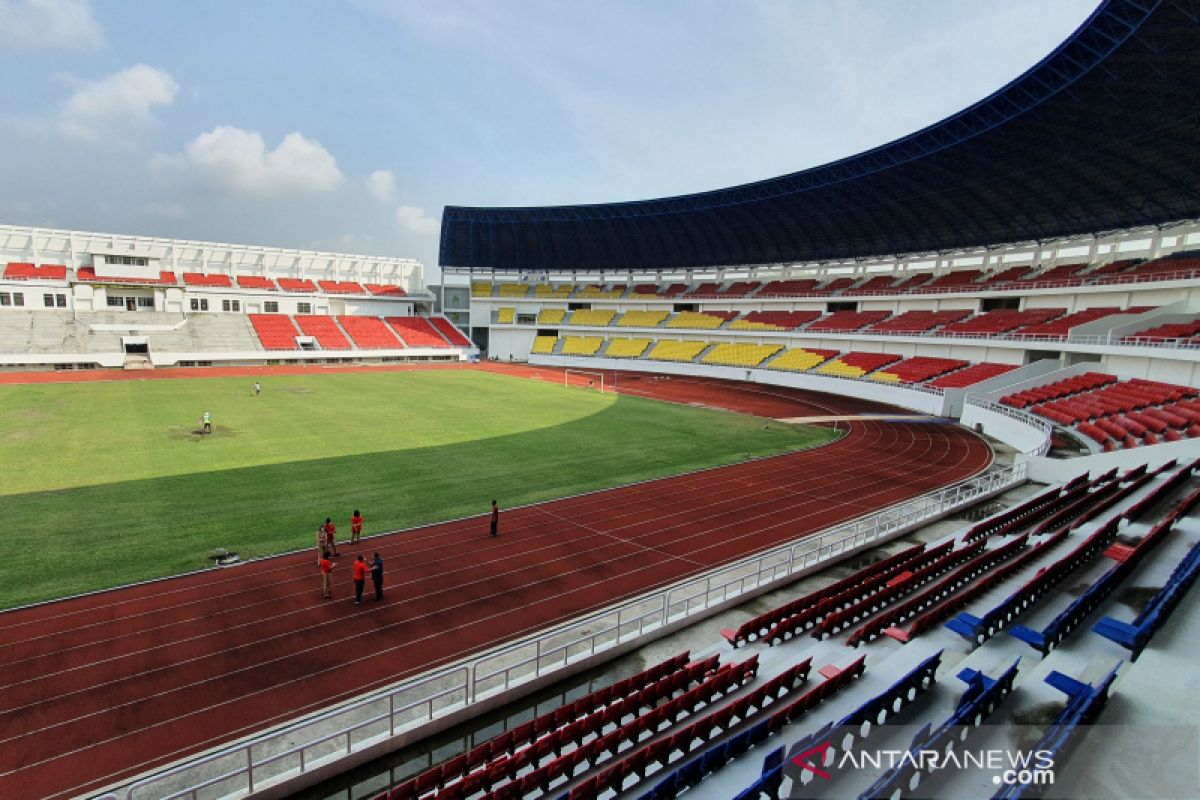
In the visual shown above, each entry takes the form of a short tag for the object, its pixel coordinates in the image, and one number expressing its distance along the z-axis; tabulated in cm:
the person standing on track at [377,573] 1162
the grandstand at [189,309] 4984
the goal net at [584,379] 4966
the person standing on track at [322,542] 1202
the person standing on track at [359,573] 1132
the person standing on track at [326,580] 1150
